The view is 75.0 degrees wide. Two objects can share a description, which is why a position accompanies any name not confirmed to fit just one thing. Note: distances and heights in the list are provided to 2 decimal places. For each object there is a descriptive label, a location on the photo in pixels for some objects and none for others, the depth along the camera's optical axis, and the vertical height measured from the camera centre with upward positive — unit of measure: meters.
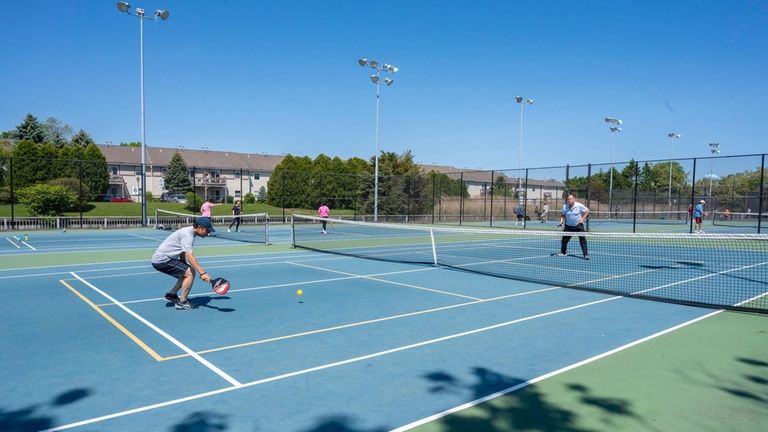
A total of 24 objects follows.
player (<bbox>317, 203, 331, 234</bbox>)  25.34 -0.63
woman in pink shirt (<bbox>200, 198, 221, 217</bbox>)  23.08 -0.50
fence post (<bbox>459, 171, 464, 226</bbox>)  34.03 +0.08
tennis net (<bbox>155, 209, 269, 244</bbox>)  23.17 -1.68
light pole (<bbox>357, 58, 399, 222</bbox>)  31.97 +7.98
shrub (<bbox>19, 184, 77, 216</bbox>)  29.77 -0.21
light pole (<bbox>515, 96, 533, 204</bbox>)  42.66 +8.70
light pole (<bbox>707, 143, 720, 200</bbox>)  60.62 +7.05
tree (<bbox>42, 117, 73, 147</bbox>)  81.12 +11.06
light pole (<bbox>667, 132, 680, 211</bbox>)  58.48 +7.93
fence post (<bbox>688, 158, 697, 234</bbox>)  24.30 +1.39
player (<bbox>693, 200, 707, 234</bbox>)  27.03 -0.61
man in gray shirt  8.22 -0.98
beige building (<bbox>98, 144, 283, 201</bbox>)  65.12 +4.30
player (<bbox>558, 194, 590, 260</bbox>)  14.89 -0.46
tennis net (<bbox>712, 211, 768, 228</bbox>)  36.66 -1.20
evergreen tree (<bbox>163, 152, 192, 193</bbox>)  60.34 +2.66
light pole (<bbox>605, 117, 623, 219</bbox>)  51.38 +8.32
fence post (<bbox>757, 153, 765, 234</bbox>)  20.37 +1.60
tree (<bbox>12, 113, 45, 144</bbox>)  72.75 +9.73
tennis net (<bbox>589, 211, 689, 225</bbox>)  38.90 -1.18
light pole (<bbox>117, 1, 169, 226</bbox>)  27.44 +6.24
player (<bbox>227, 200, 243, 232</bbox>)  27.87 -0.77
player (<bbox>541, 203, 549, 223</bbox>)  38.29 -0.92
